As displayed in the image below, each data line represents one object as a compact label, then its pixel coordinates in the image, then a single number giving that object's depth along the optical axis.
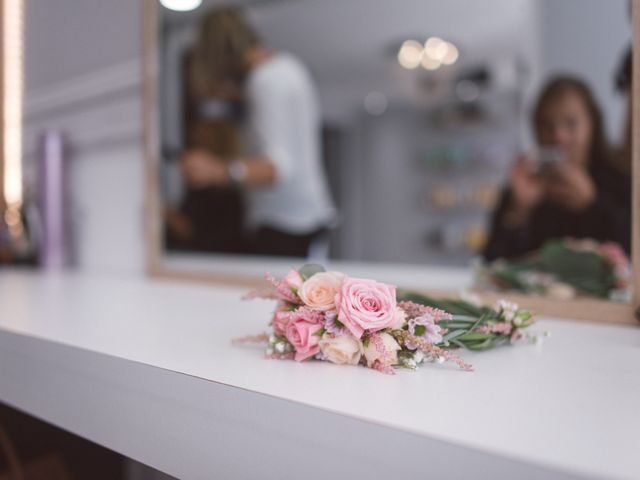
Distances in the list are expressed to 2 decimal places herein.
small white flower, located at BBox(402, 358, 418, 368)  0.49
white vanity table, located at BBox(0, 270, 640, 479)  0.33
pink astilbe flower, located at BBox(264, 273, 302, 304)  0.52
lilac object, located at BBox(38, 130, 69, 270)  1.46
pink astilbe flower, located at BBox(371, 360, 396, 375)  0.48
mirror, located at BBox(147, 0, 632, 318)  1.04
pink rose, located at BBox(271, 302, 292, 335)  0.52
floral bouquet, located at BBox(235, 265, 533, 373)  0.48
